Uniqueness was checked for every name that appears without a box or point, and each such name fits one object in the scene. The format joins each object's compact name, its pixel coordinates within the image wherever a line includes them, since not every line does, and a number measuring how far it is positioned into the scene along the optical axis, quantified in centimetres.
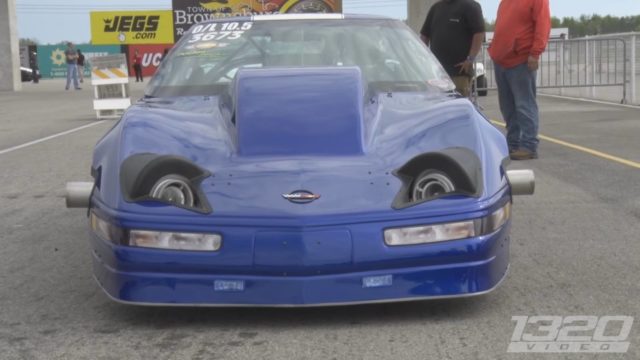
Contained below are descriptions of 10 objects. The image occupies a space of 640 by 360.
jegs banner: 5147
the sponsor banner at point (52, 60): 6756
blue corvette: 333
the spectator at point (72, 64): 3444
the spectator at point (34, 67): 4921
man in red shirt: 796
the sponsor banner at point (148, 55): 5712
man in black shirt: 802
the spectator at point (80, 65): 3834
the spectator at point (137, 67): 4347
